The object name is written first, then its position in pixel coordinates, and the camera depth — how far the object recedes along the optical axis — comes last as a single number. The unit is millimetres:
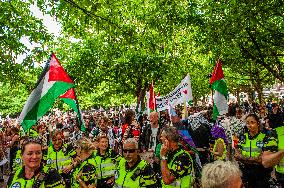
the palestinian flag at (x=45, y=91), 5458
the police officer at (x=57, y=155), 7459
